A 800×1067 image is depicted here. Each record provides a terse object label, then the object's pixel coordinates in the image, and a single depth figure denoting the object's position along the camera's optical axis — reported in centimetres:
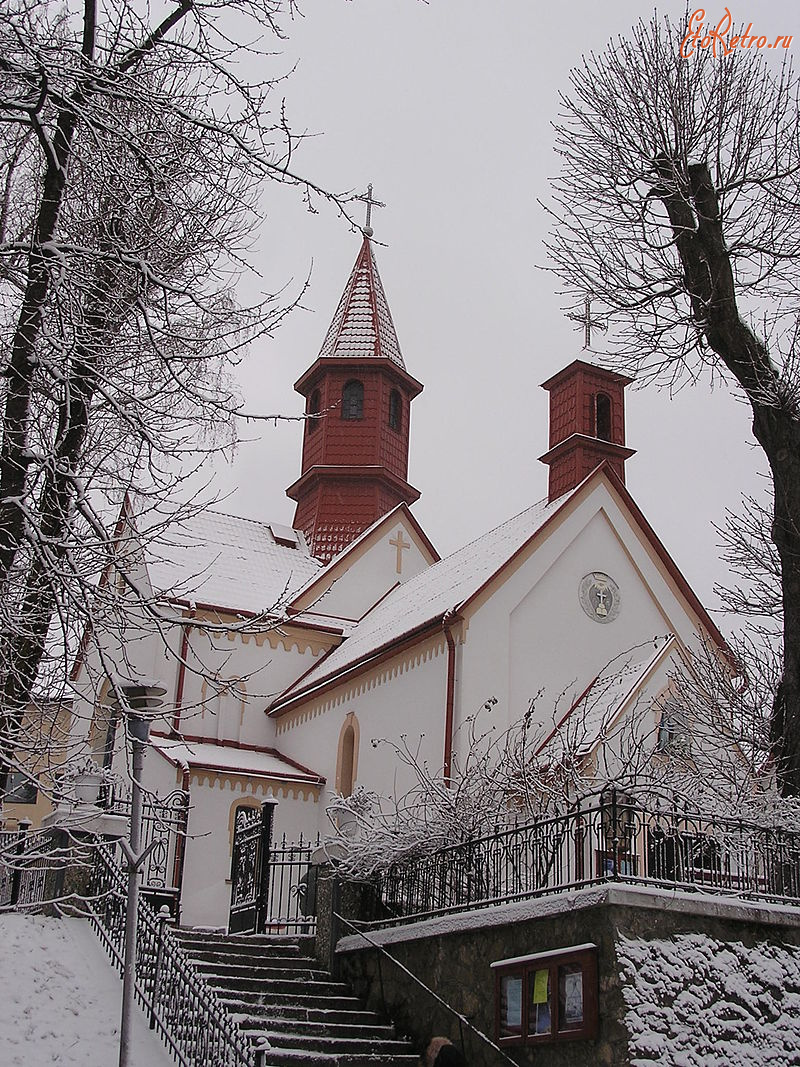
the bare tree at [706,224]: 1231
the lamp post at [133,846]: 900
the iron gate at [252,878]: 1529
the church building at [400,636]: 1820
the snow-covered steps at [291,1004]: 1110
